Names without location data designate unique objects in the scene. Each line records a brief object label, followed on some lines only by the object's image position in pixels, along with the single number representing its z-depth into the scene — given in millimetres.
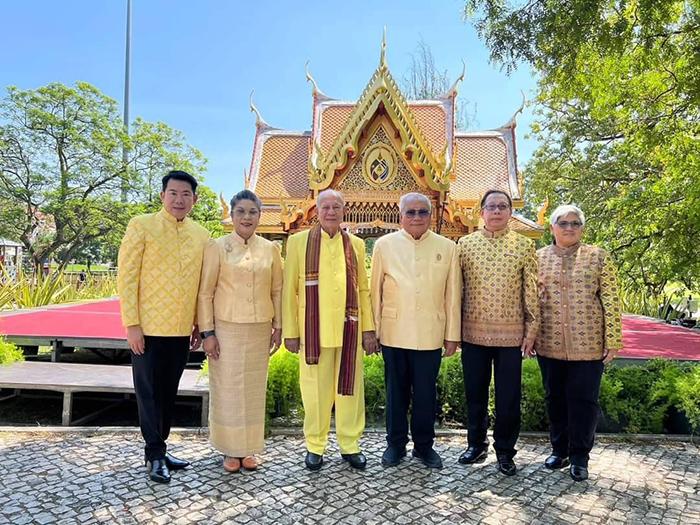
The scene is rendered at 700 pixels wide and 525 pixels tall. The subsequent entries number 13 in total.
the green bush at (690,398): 3754
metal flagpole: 24625
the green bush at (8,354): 4980
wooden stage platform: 4160
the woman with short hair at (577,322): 2961
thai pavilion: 7695
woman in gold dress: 2959
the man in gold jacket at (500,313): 3021
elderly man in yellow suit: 3062
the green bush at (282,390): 4039
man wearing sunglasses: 3074
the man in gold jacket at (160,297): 2847
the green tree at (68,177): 15281
